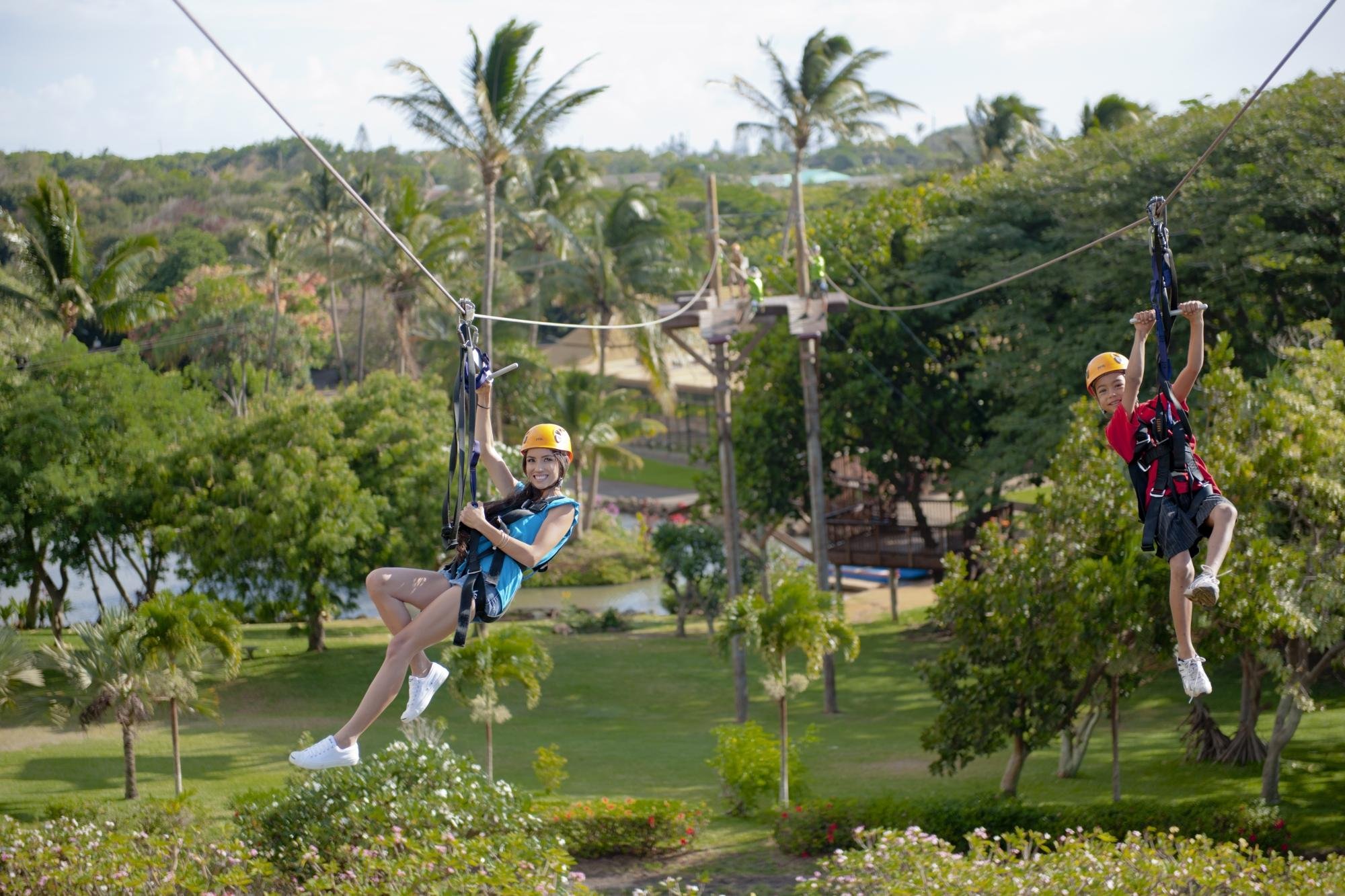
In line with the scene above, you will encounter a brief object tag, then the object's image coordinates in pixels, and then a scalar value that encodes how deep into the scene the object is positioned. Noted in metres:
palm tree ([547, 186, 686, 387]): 44.00
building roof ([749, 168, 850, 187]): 133.50
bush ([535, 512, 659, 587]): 41.97
